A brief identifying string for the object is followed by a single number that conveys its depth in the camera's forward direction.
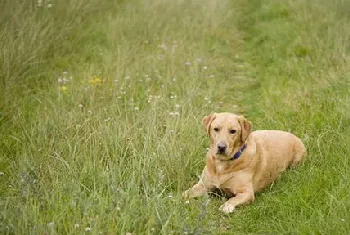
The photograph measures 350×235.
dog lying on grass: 9.76
